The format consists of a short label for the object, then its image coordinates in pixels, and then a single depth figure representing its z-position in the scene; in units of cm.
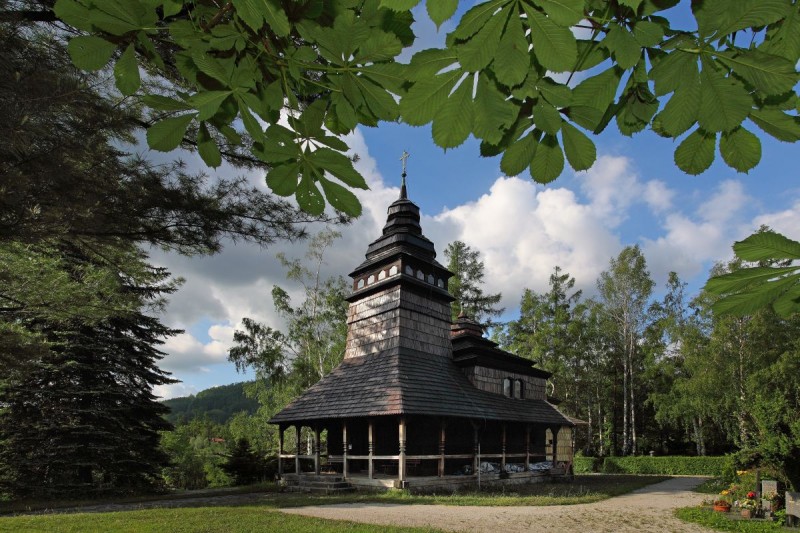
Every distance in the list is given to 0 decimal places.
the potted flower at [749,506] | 1152
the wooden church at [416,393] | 1730
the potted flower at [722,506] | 1234
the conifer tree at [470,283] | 4041
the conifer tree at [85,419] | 1875
